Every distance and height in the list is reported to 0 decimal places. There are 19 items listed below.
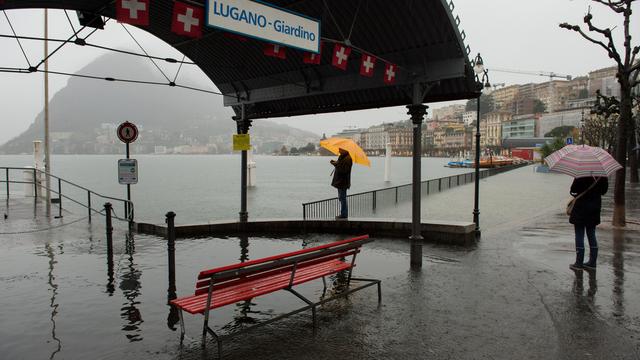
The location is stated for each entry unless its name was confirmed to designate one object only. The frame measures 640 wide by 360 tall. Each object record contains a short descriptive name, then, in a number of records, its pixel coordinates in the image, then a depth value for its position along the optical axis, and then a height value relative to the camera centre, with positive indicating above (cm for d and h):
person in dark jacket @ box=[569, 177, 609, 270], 798 -90
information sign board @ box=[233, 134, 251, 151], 1161 +39
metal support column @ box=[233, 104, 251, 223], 1211 -18
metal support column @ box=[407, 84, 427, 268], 855 -21
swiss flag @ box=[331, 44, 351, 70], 714 +161
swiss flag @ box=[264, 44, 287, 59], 622 +147
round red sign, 1238 +68
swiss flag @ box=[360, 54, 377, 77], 768 +157
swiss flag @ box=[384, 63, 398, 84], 821 +155
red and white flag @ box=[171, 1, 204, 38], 537 +164
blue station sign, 513 +164
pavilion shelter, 771 +202
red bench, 481 -144
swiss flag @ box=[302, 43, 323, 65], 651 +143
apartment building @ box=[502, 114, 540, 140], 19850 +1279
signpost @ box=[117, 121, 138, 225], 1207 -14
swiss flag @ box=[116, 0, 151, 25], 517 +166
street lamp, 987 +151
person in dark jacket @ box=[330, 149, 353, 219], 1242 -50
